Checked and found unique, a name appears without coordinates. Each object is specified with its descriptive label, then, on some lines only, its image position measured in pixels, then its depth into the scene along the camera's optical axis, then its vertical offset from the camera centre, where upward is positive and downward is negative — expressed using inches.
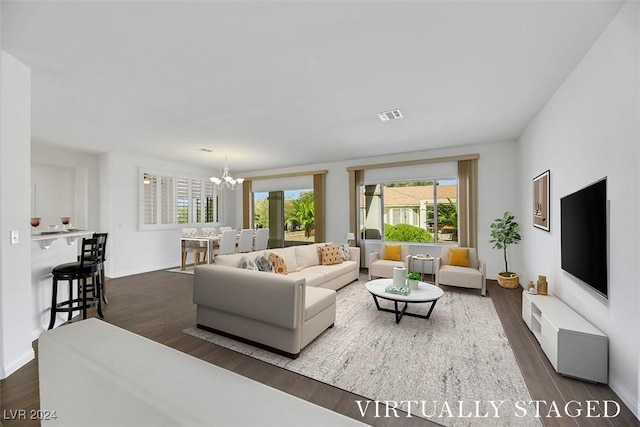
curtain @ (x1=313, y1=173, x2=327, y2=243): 271.6 +10.0
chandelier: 233.6 +31.4
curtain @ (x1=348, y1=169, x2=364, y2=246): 255.3 +16.9
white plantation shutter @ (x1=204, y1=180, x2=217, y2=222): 302.5 +15.3
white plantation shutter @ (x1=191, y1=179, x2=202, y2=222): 288.0 +16.8
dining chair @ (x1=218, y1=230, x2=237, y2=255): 236.8 -24.4
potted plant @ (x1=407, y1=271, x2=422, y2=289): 134.7 -33.1
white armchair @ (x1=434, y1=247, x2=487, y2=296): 168.1 -36.7
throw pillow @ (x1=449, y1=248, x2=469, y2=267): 187.3 -29.6
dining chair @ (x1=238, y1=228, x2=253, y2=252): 256.9 -24.5
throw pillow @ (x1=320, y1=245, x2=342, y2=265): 189.5 -28.3
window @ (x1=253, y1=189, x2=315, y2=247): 298.7 +0.1
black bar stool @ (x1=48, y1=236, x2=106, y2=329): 117.7 -26.5
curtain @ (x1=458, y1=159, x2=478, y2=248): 208.4 +9.0
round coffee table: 122.6 -37.6
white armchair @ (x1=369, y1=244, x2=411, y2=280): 193.8 -35.4
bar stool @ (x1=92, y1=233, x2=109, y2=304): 138.2 -29.9
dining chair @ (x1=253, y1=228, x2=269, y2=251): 273.6 -24.8
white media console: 81.2 -41.4
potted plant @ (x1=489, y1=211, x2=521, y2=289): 178.2 -15.1
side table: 202.3 -40.0
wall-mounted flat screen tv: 83.0 -7.3
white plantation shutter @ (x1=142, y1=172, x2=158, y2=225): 244.8 +15.4
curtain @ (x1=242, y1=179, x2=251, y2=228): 322.3 +15.8
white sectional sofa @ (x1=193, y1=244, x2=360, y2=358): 96.1 -35.4
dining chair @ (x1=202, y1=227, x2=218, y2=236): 273.0 -16.2
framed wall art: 132.1 +6.9
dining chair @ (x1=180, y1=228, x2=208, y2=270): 249.8 -29.2
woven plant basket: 179.5 -44.6
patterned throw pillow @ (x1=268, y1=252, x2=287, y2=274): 148.1 -26.9
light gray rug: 72.6 -50.7
